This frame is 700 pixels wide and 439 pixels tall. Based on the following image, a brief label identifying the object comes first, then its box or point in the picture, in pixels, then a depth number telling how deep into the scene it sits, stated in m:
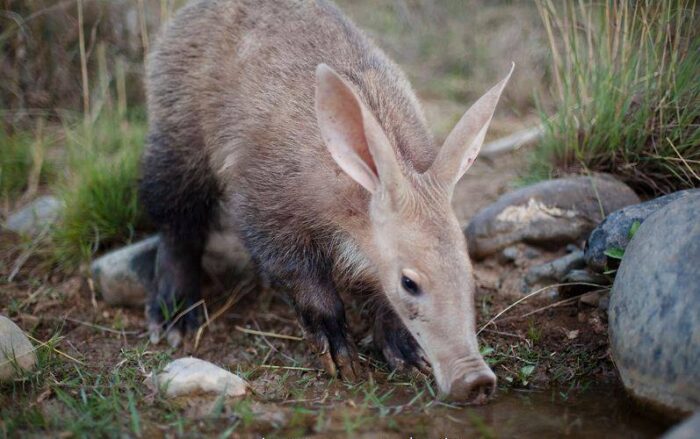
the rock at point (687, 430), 2.27
